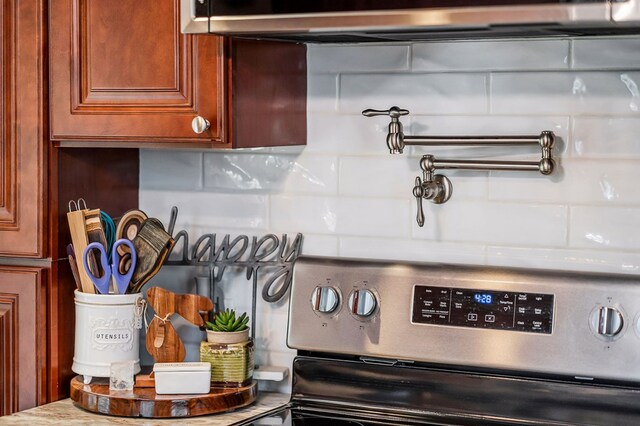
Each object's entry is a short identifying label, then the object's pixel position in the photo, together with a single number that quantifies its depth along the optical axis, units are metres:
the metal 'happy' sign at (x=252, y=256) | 2.00
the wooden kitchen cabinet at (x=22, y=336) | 1.92
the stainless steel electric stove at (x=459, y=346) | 1.71
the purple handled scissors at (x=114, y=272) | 1.89
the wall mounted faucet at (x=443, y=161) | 1.78
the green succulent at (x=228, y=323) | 1.92
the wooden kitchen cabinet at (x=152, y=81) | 1.77
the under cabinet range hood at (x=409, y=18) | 1.40
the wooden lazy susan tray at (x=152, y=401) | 1.80
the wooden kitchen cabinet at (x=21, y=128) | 1.89
